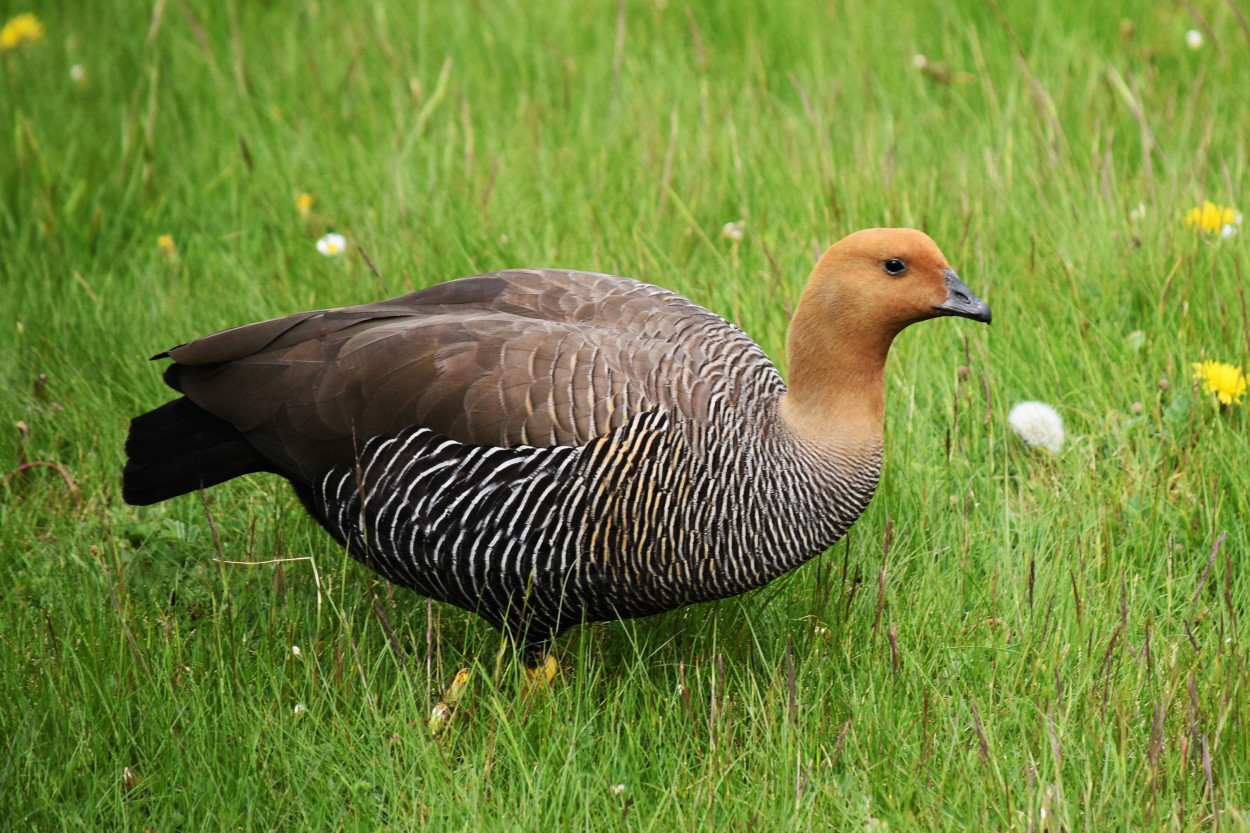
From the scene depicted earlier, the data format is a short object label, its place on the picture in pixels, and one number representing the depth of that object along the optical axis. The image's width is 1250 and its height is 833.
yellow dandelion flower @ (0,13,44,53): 12.67
